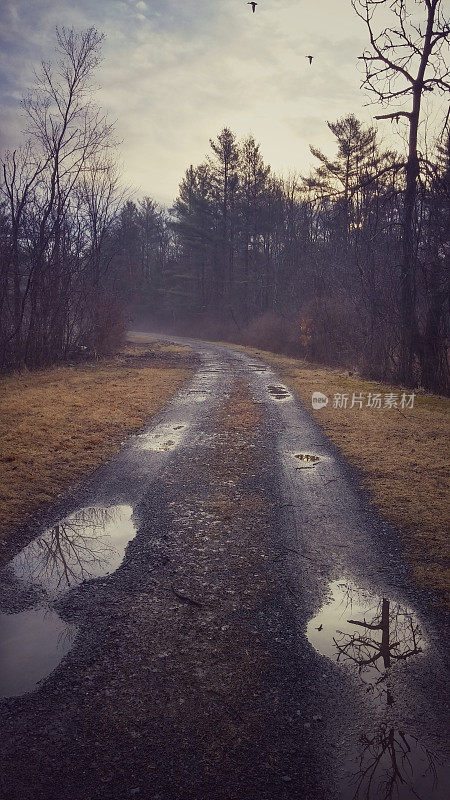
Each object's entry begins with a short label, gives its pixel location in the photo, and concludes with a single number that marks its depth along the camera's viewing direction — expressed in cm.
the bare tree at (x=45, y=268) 1691
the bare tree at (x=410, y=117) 1335
